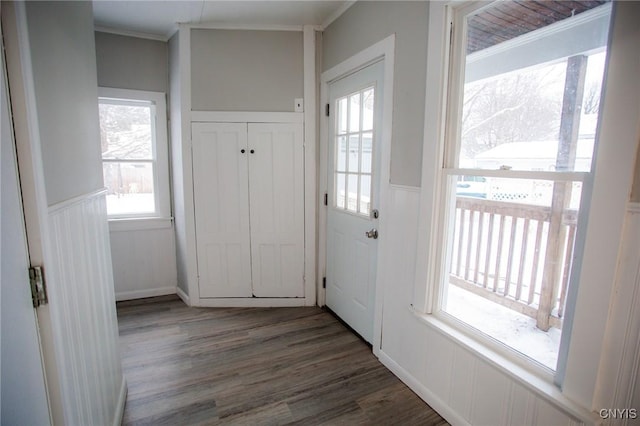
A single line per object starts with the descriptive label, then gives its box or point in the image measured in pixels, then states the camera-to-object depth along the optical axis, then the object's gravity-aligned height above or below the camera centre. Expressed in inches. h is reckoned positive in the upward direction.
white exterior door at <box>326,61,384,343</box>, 89.7 -9.2
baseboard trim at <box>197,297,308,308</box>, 120.7 -53.4
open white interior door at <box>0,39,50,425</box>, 31.9 -16.6
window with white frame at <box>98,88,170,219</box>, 117.6 +3.0
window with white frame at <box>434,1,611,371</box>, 47.3 +0.6
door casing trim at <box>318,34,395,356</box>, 79.0 +16.1
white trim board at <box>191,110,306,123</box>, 110.7 +16.0
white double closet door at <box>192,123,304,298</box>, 112.9 -16.9
